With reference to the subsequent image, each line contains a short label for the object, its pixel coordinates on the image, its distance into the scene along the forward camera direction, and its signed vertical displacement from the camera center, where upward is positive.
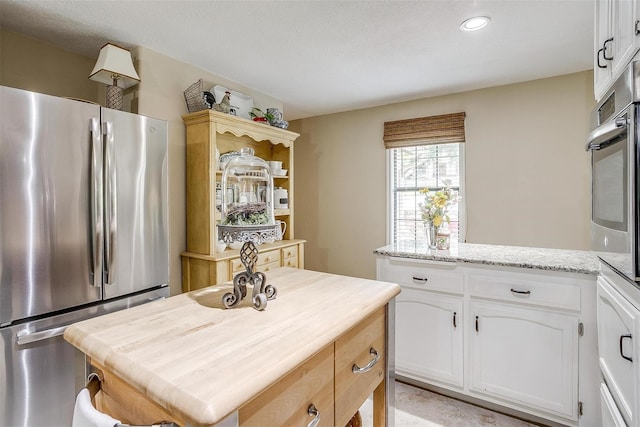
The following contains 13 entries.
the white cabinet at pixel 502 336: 1.88 -0.83
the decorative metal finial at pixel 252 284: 1.16 -0.29
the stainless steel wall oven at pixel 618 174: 0.99 +0.11
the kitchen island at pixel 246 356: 0.69 -0.36
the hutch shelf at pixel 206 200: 2.62 +0.07
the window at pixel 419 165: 3.60 +0.49
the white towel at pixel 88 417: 0.70 -0.45
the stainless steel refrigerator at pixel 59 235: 1.49 -0.13
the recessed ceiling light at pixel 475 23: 2.10 +1.20
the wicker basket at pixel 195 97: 2.67 +0.91
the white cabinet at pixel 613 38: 1.08 +0.63
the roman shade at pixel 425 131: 3.54 +0.86
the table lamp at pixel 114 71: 2.24 +0.95
